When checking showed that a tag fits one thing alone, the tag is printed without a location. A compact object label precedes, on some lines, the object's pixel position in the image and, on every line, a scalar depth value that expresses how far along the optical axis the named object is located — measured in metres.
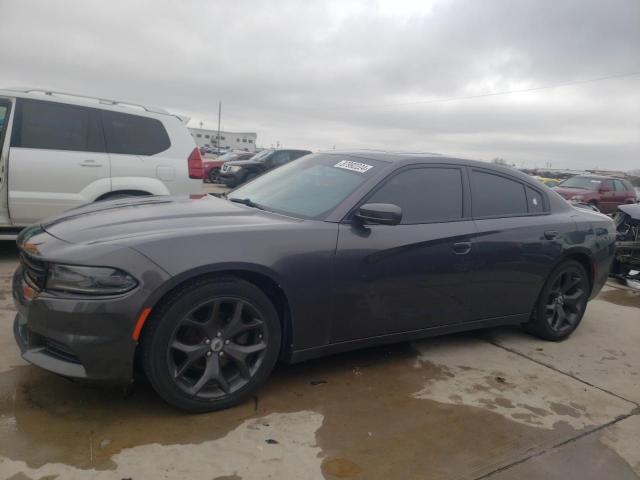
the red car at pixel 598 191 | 16.08
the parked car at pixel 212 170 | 20.52
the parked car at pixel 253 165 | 16.33
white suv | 5.37
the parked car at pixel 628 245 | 6.77
